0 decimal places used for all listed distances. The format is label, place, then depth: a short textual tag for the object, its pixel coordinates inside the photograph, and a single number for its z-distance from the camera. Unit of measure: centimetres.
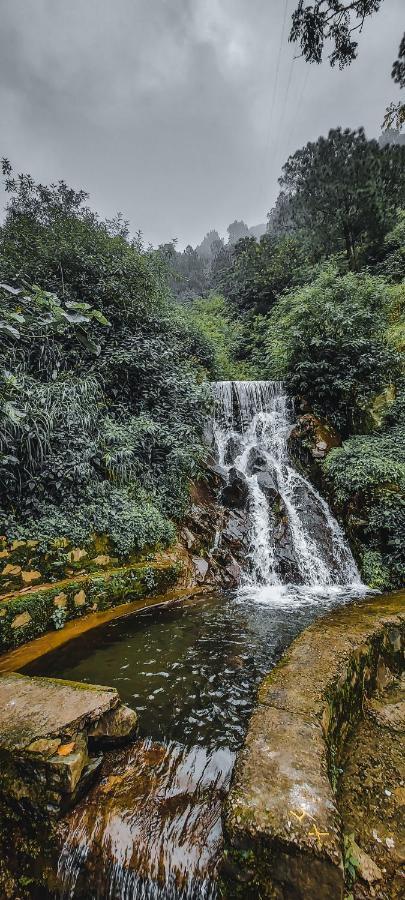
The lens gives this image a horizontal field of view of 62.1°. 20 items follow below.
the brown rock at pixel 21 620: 354
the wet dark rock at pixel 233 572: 579
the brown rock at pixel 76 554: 435
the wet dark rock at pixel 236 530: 640
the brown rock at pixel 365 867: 144
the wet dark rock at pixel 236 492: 711
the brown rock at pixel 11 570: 377
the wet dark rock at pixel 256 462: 789
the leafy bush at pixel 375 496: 558
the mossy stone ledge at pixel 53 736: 175
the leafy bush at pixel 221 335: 1142
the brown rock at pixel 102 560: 459
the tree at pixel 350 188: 1266
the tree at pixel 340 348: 827
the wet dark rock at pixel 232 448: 851
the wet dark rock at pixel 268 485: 714
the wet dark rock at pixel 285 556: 588
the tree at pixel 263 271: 1526
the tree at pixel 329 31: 438
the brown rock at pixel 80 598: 416
